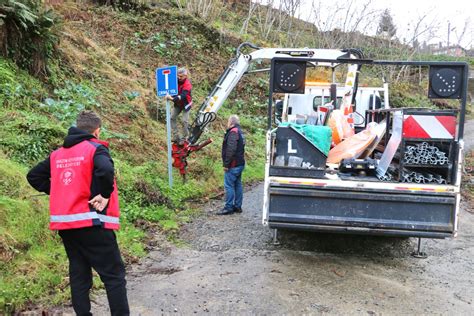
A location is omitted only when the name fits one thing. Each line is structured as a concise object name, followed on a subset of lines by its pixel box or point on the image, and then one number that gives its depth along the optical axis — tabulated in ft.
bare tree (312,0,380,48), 85.89
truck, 17.58
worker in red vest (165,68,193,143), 30.07
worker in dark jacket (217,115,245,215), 26.78
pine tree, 98.27
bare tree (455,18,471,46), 117.69
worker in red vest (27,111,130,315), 11.98
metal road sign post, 28.22
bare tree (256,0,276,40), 80.89
